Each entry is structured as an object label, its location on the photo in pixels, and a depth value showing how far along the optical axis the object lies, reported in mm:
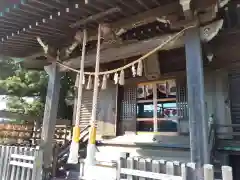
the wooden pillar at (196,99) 3123
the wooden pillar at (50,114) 5184
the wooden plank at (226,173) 2342
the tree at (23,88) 11766
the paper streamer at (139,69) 4044
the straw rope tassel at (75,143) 3769
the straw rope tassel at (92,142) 3691
